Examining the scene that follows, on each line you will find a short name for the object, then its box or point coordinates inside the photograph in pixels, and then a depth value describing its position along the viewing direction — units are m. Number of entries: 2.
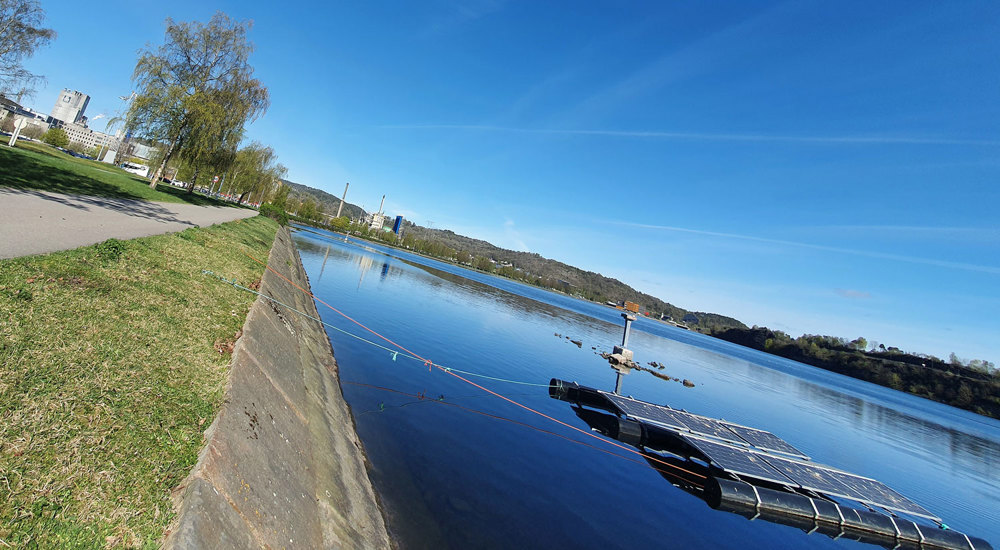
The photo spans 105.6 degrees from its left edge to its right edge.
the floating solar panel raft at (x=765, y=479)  12.96
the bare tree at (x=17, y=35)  27.19
